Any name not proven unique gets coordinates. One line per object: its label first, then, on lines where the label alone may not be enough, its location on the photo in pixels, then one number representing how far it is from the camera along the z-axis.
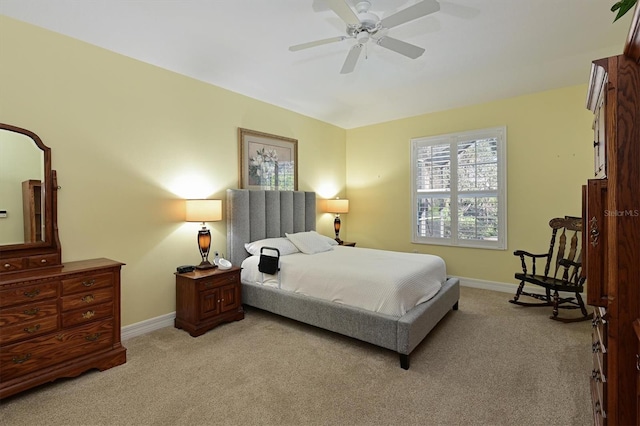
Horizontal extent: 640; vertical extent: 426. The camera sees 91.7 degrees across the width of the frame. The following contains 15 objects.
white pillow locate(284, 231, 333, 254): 4.03
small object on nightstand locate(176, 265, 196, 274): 3.30
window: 4.48
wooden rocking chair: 3.36
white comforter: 2.67
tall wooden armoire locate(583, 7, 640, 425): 1.16
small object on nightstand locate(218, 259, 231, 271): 3.48
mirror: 2.33
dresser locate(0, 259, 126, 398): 2.05
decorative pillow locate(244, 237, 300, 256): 3.87
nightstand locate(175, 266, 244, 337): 3.11
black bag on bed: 3.45
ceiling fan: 2.07
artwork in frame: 4.18
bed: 2.54
